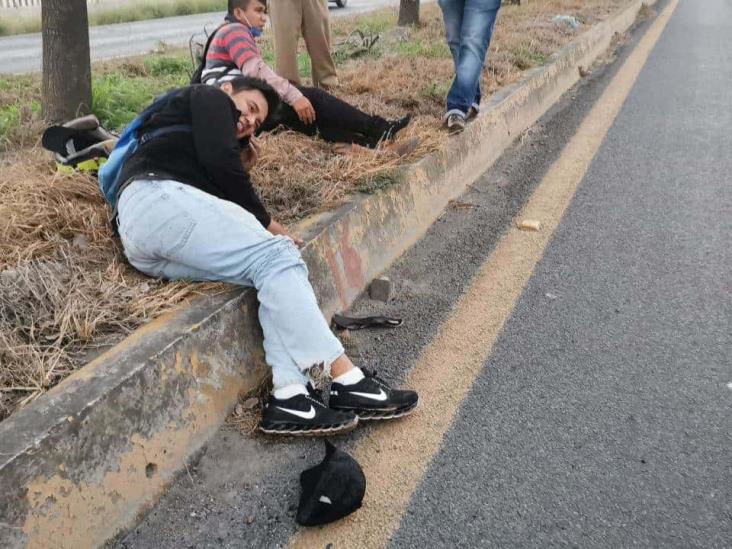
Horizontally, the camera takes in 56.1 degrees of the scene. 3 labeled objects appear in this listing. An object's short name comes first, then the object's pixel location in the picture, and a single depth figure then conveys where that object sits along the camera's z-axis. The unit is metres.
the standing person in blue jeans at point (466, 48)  4.61
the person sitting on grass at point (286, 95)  3.82
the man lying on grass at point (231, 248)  2.29
